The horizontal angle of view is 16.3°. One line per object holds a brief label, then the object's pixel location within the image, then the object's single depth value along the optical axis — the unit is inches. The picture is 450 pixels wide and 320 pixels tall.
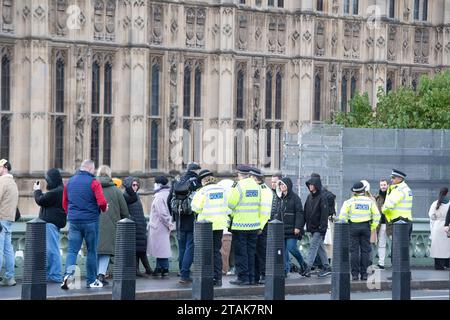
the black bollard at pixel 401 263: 915.4
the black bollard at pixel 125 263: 855.1
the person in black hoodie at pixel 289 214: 1057.5
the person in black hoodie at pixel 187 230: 997.8
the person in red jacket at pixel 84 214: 928.3
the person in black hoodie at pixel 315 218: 1072.8
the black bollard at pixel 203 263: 883.4
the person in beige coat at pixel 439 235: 1150.3
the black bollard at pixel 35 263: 834.2
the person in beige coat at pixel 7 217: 956.0
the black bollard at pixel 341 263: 916.0
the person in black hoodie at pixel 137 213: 1024.9
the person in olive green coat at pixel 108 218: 965.8
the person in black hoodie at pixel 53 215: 971.3
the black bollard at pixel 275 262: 899.4
